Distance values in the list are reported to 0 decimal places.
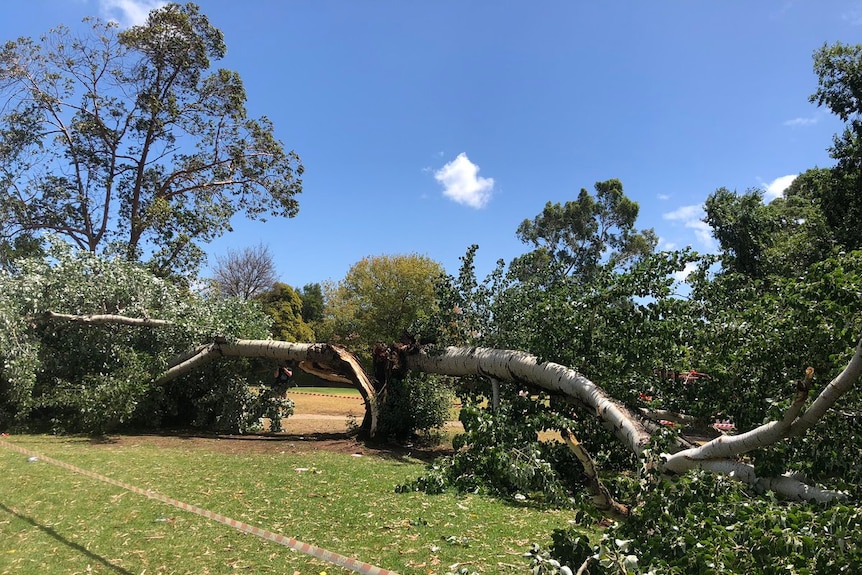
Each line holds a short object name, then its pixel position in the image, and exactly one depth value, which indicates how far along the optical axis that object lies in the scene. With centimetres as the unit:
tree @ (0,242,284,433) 858
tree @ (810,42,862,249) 1216
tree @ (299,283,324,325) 4156
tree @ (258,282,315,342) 3192
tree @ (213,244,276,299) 3706
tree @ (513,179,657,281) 3428
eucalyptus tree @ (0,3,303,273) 1584
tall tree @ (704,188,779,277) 1716
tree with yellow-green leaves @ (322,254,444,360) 2581
